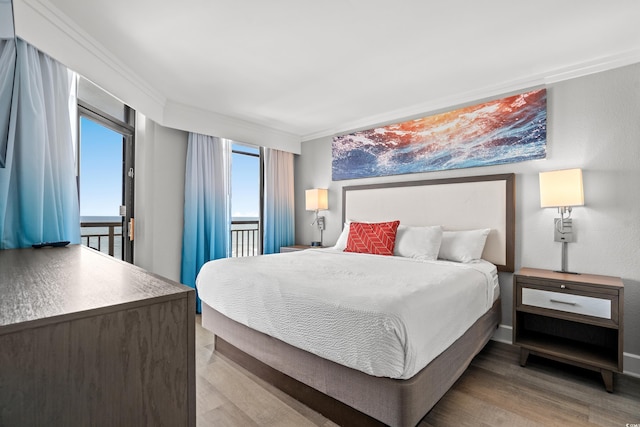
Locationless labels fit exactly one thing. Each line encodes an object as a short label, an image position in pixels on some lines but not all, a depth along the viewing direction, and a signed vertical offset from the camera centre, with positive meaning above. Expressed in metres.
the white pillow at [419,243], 2.97 -0.31
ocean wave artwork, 2.82 +0.84
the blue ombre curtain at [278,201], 4.56 +0.19
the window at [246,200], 4.64 +0.22
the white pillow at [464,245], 2.87 -0.32
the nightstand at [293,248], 4.26 -0.52
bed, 1.40 -0.63
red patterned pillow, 3.19 -0.28
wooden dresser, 0.49 -0.27
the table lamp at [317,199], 4.39 +0.21
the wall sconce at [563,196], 2.36 +0.14
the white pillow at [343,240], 3.71 -0.35
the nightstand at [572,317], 2.04 -0.77
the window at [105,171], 2.63 +0.43
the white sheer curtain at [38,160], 1.74 +0.34
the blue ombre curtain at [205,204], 3.65 +0.12
